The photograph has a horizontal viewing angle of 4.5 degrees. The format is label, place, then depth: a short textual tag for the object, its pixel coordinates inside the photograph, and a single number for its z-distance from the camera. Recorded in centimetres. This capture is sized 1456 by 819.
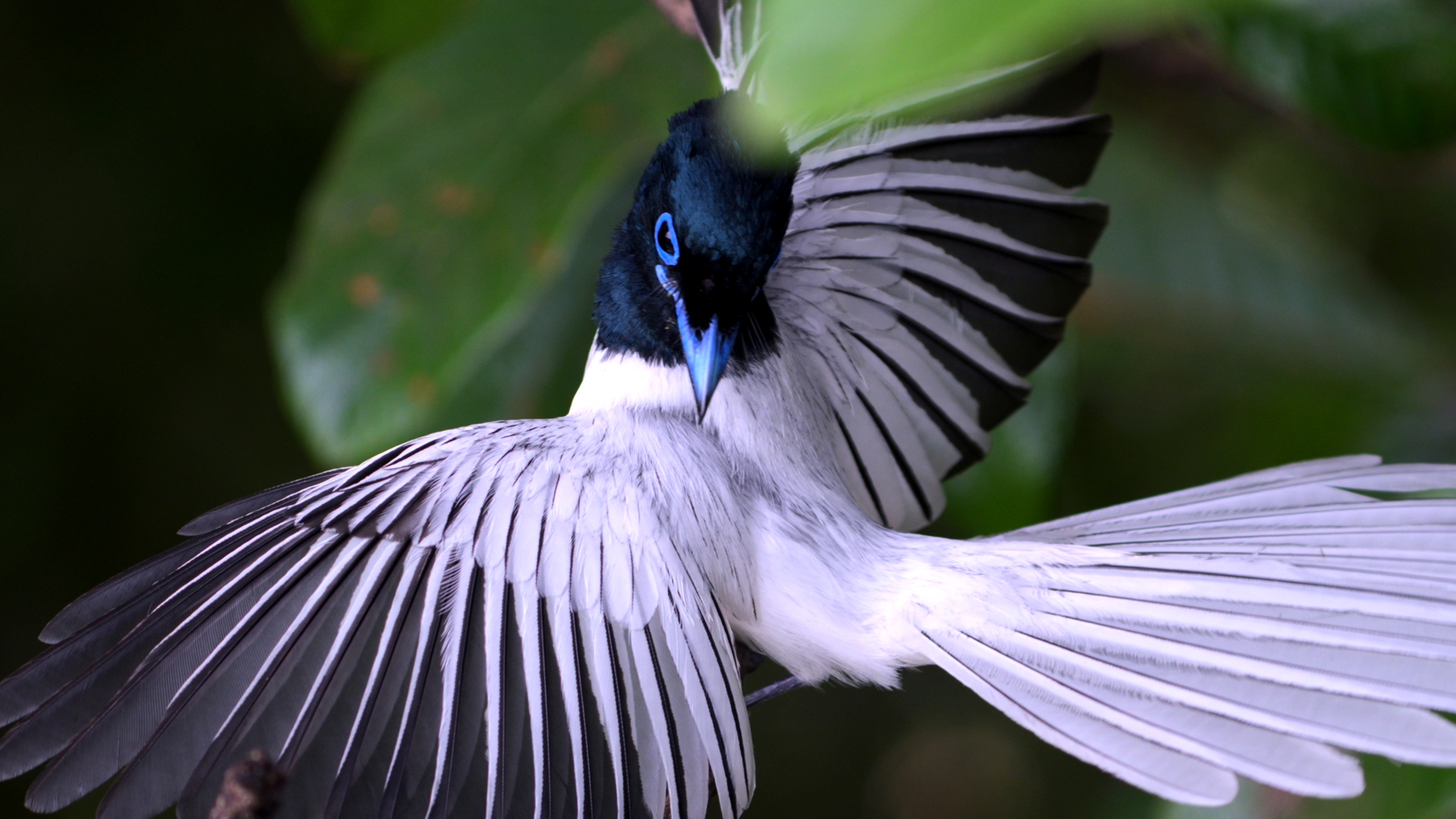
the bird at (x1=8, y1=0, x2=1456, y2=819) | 261
